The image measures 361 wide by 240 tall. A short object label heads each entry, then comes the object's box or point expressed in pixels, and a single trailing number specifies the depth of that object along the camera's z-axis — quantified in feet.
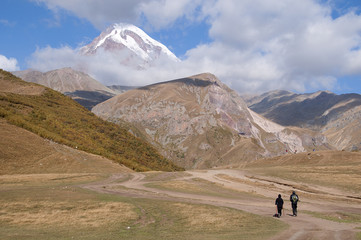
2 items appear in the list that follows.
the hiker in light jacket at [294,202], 79.51
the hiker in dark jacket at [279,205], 77.41
